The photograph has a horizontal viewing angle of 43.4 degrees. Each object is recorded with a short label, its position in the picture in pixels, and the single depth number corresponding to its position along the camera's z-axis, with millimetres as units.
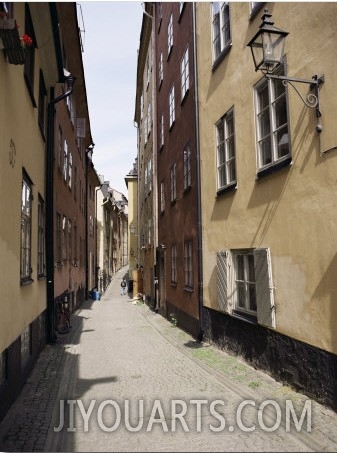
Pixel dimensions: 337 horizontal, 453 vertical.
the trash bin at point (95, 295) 26719
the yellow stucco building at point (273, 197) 5363
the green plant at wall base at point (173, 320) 13430
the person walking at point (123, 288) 32250
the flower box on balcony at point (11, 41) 4684
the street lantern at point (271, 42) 5750
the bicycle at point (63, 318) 12153
